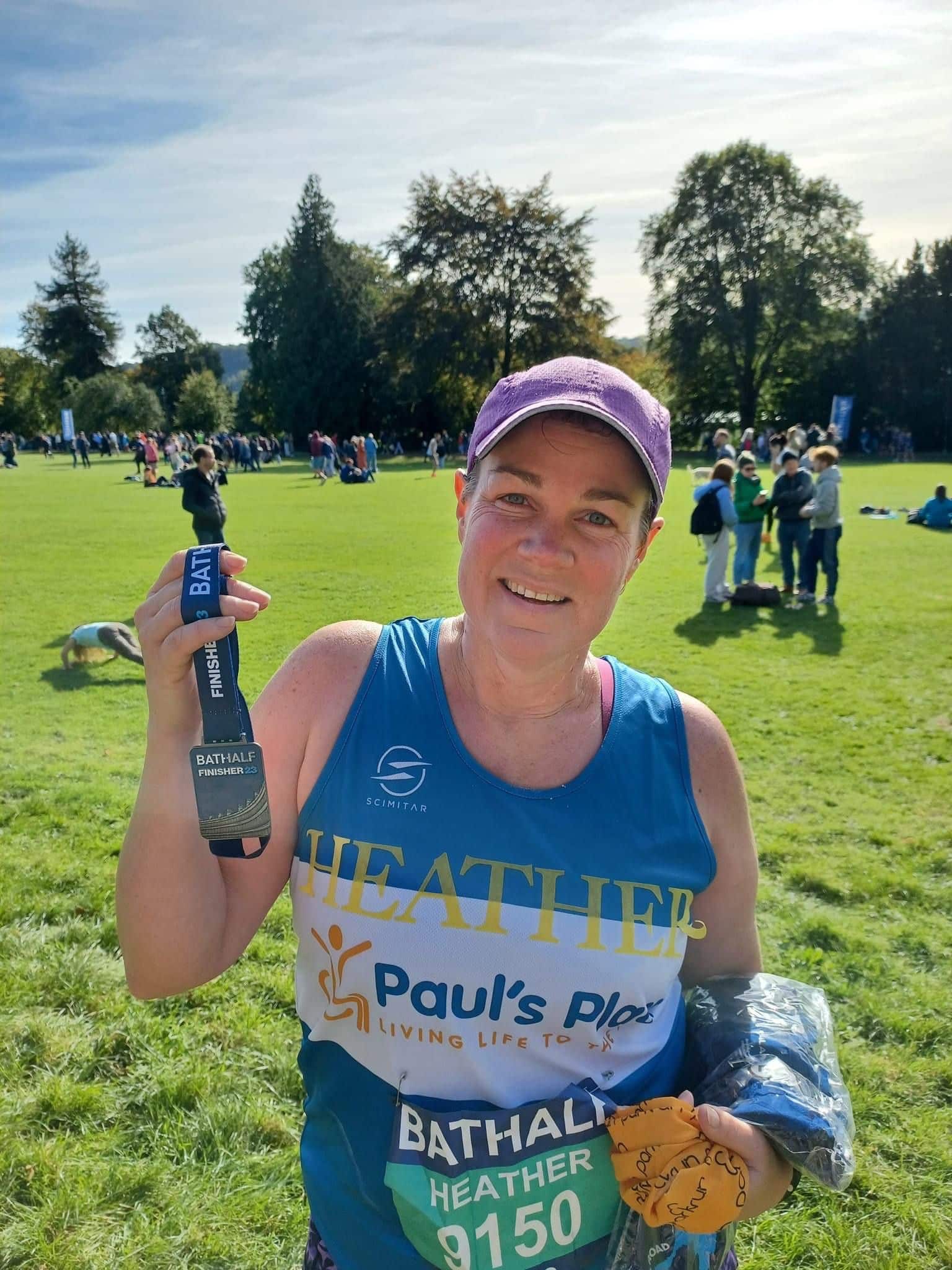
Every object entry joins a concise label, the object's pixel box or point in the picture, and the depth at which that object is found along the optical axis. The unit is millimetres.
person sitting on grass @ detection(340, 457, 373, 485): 34188
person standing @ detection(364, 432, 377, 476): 35375
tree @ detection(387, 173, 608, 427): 51531
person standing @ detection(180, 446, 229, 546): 11648
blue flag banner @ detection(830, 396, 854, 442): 43250
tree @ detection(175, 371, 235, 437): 70562
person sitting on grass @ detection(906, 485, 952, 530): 19828
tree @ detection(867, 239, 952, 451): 50750
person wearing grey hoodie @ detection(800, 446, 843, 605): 11211
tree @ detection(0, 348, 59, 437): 72250
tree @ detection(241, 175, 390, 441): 55969
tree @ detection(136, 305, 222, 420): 84562
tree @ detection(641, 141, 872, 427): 50719
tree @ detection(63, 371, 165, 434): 66000
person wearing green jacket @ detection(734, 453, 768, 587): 12172
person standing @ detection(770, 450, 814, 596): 11445
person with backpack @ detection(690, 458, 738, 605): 11219
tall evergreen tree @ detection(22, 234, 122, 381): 82562
